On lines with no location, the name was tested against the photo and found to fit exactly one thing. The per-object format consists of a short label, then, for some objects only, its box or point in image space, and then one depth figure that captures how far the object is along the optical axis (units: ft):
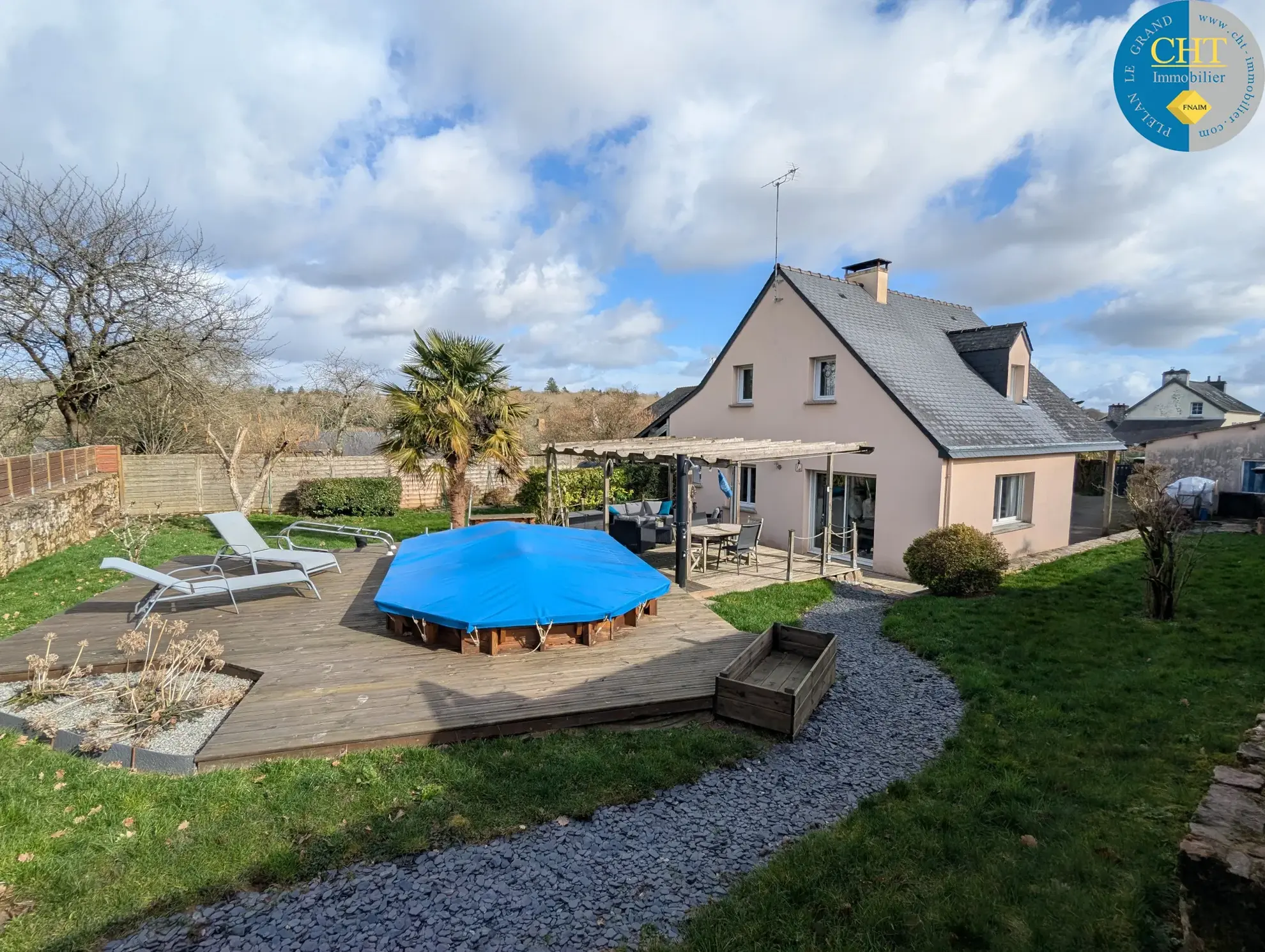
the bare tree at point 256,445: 49.83
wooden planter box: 17.25
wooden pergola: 33.19
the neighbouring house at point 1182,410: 126.21
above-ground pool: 21.43
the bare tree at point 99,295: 45.39
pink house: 40.22
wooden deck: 15.94
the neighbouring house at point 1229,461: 67.46
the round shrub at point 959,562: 32.65
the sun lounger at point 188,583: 23.12
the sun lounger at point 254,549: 28.96
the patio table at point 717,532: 38.83
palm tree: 39.96
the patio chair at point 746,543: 38.45
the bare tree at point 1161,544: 27.07
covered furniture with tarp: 64.85
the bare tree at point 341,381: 100.01
